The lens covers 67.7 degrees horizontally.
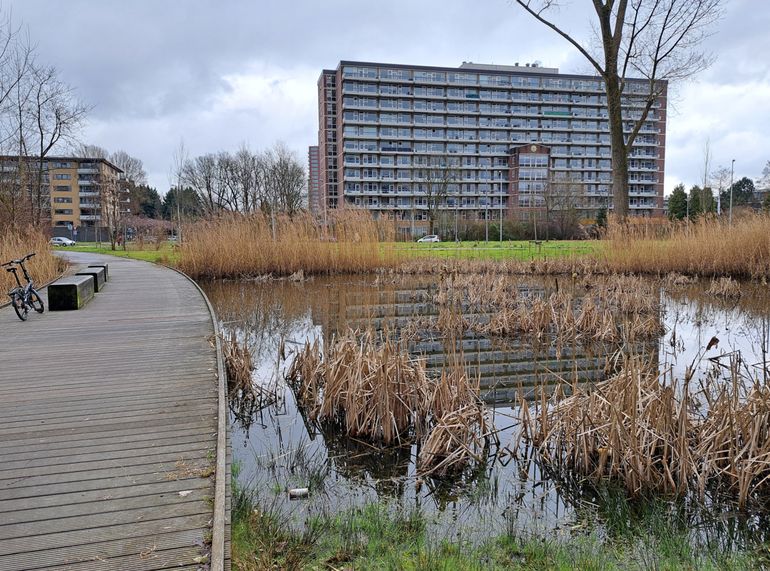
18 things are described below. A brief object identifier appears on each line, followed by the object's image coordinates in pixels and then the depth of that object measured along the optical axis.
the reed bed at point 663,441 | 3.49
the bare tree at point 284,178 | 53.91
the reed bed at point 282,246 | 16.91
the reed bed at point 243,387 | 5.34
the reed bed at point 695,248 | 14.59
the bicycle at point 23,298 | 7.91
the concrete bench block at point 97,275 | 11.66
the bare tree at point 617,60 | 15.59
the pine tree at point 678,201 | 54.20
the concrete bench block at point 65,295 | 9.03
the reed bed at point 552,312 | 8.10
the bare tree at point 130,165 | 66.92
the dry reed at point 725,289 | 12.09
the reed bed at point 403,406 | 4.00
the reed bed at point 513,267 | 16.91
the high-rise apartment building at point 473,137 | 73.56
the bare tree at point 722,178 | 48.71
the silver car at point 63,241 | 51.47
